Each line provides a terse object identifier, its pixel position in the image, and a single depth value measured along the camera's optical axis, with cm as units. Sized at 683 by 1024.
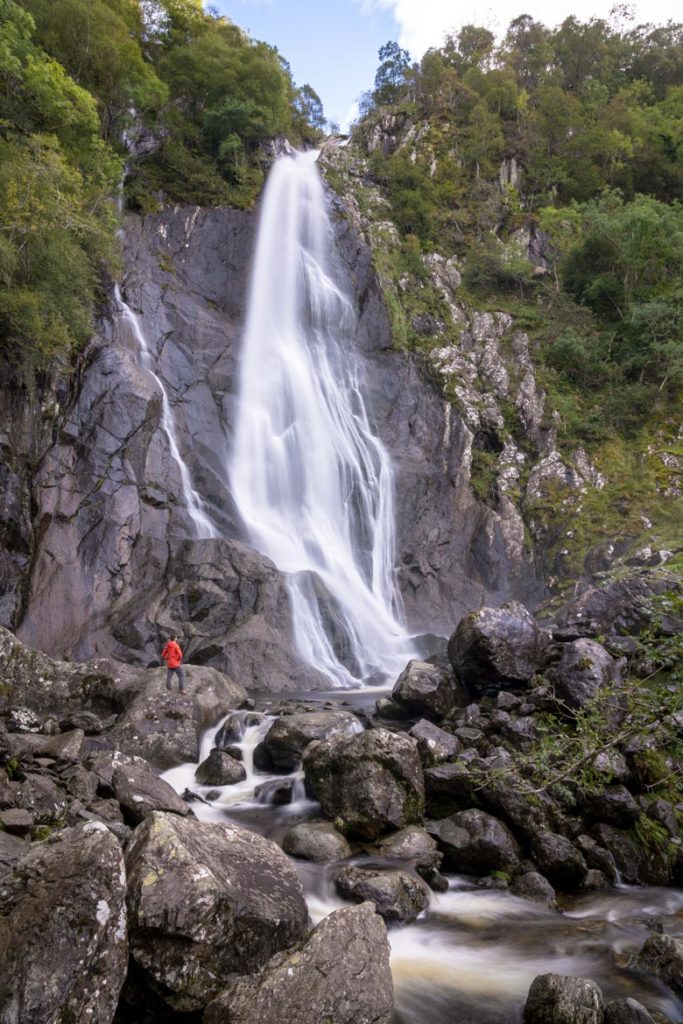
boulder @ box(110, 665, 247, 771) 1002
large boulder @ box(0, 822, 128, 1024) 387
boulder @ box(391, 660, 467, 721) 1130
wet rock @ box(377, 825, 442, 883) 713
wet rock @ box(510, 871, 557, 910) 678
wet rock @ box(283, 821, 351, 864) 736
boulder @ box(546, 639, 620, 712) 992
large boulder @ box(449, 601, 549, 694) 1121
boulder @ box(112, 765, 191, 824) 691
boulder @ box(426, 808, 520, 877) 721
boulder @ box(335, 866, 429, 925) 627
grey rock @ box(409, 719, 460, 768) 895
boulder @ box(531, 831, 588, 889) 714
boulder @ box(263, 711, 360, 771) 966
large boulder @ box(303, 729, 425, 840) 780
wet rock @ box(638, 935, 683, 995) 517
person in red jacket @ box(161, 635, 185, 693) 1116
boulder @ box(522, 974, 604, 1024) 442
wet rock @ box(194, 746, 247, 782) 952
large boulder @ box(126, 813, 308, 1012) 441
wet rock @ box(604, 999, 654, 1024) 432
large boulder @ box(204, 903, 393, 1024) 397
